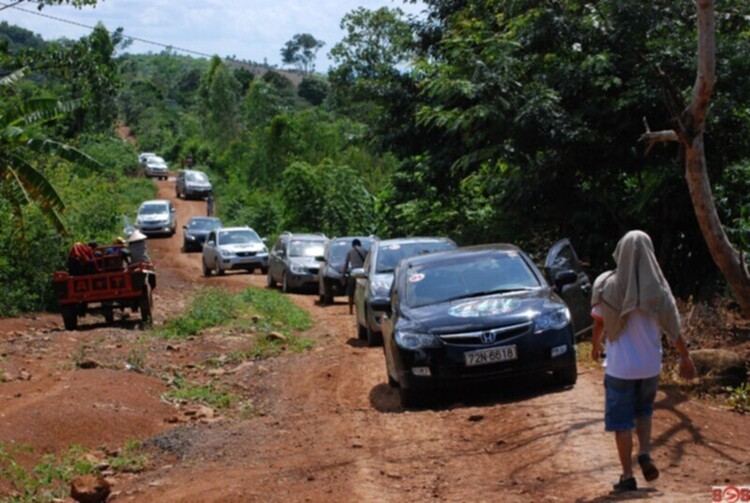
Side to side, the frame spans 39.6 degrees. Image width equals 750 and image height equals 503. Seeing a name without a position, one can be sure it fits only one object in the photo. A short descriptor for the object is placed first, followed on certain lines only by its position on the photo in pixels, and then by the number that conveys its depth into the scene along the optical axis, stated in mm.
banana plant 18953
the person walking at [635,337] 6754
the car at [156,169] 82938
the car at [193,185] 69188
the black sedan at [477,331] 10133
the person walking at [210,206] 57938
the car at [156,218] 50156
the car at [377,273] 15836
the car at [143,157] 86250
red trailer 19016
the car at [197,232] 44531
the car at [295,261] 27000
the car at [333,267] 23828
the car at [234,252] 33875
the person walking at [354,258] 21141
